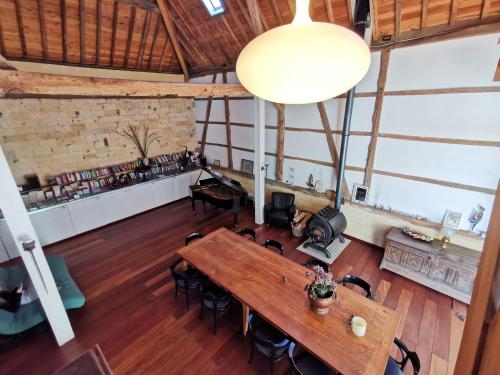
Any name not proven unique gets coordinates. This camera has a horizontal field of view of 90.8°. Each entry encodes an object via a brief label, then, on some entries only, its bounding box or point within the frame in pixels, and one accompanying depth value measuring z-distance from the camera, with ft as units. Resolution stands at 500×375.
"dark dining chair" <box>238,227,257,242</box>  14.37
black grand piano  19.19
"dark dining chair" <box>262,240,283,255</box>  13.15
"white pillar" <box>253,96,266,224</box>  17.66
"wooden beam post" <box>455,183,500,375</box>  1.92
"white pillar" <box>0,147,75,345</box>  8.30
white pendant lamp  3.72
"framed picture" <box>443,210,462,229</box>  13.48
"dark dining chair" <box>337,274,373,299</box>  10.08
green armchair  10.36
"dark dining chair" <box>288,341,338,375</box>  7.89
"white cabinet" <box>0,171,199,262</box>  16.72
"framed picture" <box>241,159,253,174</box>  23.83
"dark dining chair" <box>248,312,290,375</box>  8.59
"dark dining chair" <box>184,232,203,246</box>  13.71
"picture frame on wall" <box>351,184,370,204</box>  16.59
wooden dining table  7.33
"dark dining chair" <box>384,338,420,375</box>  7.33
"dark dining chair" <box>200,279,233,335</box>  10.71
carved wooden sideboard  12.50
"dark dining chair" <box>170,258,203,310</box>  11.64
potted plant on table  8.34
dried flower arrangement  22.49
